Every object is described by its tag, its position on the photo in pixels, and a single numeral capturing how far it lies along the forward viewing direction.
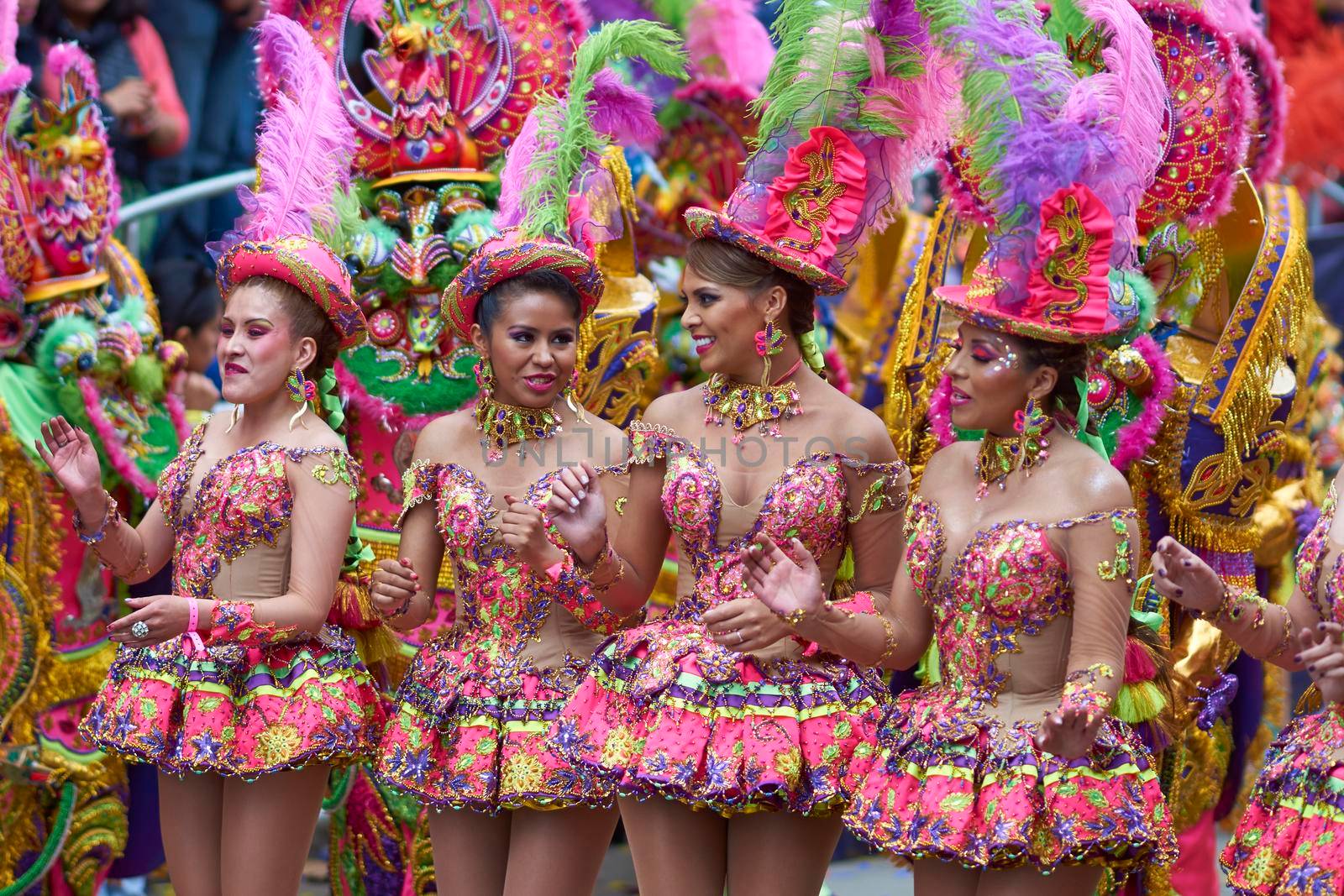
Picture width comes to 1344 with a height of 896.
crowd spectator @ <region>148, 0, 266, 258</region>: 14.80
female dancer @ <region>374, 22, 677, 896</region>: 7.39
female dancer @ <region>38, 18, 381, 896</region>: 7.53
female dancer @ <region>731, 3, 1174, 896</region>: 6.08
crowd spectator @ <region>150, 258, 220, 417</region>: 12.59
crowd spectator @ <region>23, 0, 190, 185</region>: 13.63
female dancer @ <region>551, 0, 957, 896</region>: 6.79
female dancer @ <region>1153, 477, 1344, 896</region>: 5.92
